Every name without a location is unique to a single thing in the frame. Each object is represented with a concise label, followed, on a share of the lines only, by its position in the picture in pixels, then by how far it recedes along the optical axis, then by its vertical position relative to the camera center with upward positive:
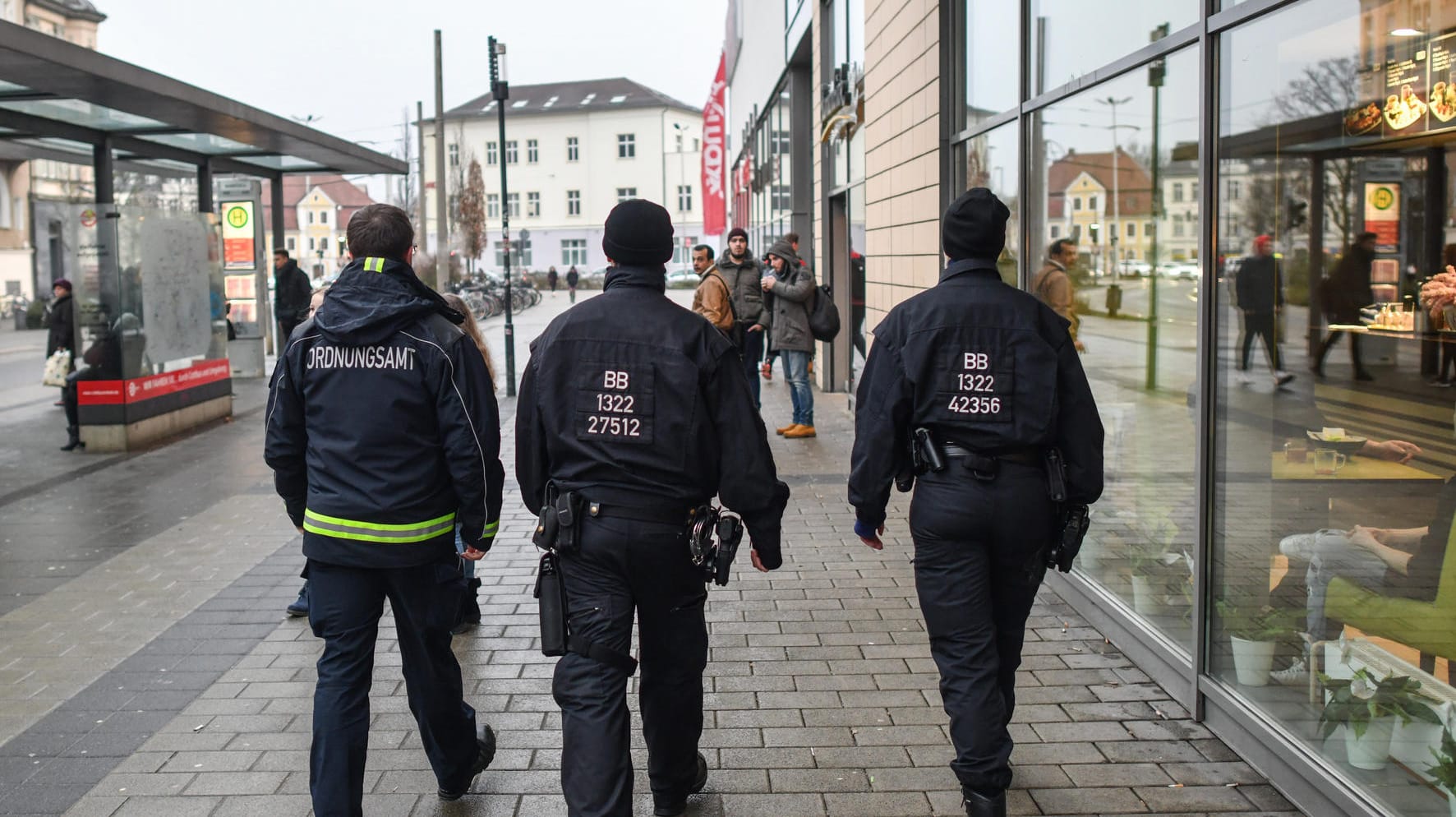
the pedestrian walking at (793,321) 11.73 -0.11
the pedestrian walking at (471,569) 4.89 -1.15
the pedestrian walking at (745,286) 12.07 +0.21
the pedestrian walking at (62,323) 13.13 -0.03
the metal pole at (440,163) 28.78 +3.42
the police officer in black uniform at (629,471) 3.48 -0.45
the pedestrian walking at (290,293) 17.62 +0.32
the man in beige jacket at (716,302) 10.72 +0.06
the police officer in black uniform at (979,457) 3.80 -0.45
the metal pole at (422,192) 35.52 +3.45
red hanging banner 30.25 +3.78
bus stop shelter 10.16 +0.87
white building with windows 81.69 +9.24
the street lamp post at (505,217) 16.48 +1.30
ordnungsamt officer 3.65 -0.44
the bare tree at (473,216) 71.38 +5.50
